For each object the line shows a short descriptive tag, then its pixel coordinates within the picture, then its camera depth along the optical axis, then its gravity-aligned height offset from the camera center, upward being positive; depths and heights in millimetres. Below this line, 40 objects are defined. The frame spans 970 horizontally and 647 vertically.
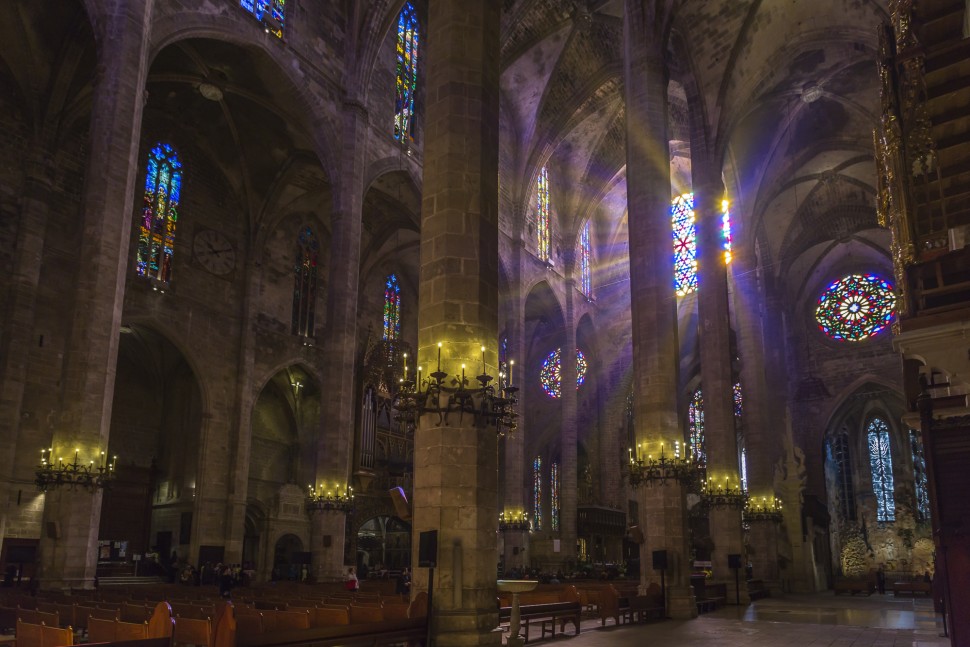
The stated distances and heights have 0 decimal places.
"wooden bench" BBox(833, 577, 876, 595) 28078 -2790
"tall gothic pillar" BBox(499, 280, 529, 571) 29188 +602
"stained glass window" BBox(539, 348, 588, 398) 40812 +7346
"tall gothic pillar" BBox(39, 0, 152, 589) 13641 +3971
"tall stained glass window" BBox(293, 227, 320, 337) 29500 +8718
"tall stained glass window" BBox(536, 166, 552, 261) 35031 +13484
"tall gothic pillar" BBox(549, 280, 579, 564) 32469 +2096
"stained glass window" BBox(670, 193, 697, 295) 38344 +13310
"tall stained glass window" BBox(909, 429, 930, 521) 35281 +1389
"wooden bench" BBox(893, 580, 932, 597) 27172 -2714
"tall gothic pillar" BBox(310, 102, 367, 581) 20547 +4216
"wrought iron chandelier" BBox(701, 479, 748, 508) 21719 +423
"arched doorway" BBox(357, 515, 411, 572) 30662 -1447
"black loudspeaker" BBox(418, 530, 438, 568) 8508 -474
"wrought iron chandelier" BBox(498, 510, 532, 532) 29266 -464
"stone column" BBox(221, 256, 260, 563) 25109 +2596
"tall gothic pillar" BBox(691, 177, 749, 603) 21797 +4453
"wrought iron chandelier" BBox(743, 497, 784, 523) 25938 -28
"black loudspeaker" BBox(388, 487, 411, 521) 9266 +64
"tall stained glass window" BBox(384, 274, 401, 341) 33469 +8843
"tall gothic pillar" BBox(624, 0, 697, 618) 16109 +5000
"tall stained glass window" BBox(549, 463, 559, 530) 39562 +730
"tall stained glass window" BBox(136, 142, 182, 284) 24047 +9396
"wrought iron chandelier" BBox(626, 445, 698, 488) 16188 +837
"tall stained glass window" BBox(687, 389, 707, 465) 39969 +4520
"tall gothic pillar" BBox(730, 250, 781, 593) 26016 +3432
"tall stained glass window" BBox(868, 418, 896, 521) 36781 +2080
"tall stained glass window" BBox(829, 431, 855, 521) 37844 +1873
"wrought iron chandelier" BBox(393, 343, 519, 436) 9336 +1349
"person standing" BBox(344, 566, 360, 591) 16703 -1676
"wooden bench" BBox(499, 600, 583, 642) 11078 -1575
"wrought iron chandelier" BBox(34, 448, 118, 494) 13570 +561
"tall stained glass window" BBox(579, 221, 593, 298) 38969 +12477
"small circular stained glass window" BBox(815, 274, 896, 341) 37469 +10126
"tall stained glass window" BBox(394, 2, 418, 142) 26812 +15459
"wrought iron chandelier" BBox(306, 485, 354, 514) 20406 +181
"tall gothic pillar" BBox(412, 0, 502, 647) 8938 +2754
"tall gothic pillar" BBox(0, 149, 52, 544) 19156 +5002
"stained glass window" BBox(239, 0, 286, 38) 21103 +13842
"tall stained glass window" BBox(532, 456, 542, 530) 38781 +818
